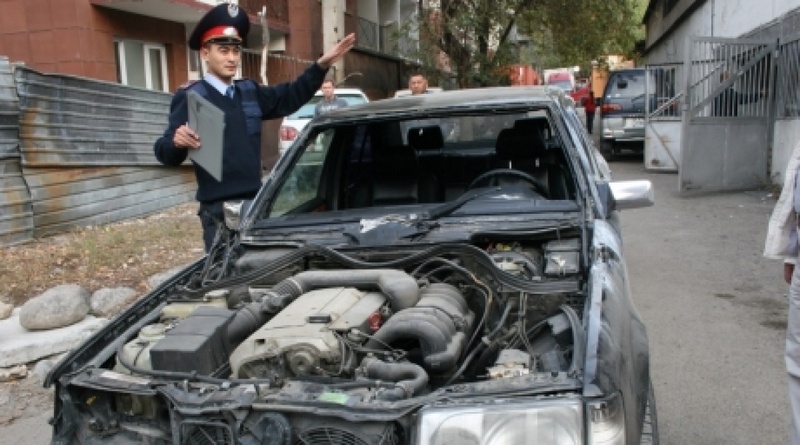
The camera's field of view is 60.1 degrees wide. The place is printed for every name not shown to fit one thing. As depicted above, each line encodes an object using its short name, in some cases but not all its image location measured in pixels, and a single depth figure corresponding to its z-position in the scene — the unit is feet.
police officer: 12.87
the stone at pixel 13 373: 14.70
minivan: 49.55
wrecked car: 6.23
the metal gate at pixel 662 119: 42.06
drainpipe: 59.00
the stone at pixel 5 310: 16.65
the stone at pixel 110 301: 17.03
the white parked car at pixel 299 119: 35.14
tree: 51.49
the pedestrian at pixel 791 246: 9.22
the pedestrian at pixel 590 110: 69.05
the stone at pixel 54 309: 15.88
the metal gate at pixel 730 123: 33.94
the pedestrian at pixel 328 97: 28.63
